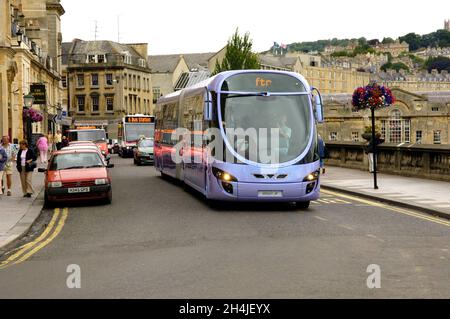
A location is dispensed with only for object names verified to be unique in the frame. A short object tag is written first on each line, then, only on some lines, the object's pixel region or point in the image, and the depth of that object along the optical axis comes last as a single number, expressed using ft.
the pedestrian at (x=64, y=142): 148.10
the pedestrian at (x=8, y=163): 74.69
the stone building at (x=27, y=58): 142.44
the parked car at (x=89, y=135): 164.49
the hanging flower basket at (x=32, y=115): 158.40
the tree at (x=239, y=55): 236.43
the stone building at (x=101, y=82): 338.75
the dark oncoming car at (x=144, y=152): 137.49
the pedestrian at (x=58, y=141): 151.23
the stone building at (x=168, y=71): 388.16
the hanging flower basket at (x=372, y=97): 85.46
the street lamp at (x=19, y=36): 153.89
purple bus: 55.77
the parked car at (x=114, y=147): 233.14
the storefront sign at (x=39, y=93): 154.81
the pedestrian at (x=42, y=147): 131.95
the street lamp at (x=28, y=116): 140.67
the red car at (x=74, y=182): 63.21
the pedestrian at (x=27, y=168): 72.33
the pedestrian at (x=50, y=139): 175.73
